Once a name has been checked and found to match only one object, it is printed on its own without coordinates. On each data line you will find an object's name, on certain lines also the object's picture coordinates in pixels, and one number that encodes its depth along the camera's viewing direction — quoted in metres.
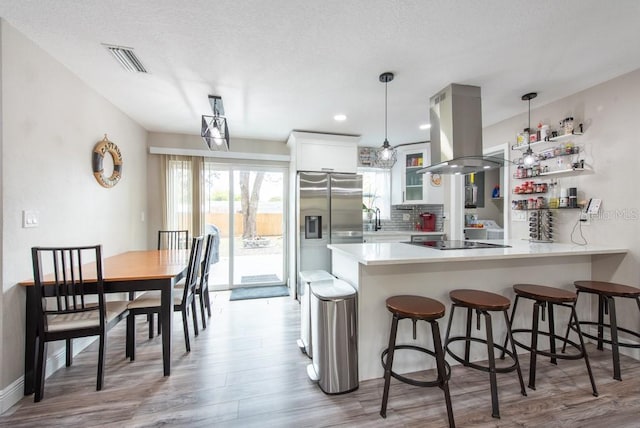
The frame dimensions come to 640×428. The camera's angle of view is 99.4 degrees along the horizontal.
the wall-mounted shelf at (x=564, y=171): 2.68
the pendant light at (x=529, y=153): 2.79
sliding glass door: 4.39
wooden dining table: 1.87
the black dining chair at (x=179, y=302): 2.28
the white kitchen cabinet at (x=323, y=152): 3.96
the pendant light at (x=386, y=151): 2.40
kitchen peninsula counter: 2.02
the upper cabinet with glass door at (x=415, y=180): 4.46
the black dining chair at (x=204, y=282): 3.00
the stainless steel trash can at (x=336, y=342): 1.86
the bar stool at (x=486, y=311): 1.66
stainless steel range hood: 2.54
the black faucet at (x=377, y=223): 4.87
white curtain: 4.06
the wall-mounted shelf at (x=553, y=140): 2.78
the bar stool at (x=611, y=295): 2.02
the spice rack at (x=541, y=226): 2.99
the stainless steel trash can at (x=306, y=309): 2.33
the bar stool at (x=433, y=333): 1.60
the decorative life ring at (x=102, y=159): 2.72
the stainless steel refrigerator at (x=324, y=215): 3.90
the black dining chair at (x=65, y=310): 1.79
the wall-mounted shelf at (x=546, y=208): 2.75
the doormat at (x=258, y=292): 4.05
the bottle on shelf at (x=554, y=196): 2.87
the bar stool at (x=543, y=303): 1.87
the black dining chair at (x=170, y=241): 3.68
